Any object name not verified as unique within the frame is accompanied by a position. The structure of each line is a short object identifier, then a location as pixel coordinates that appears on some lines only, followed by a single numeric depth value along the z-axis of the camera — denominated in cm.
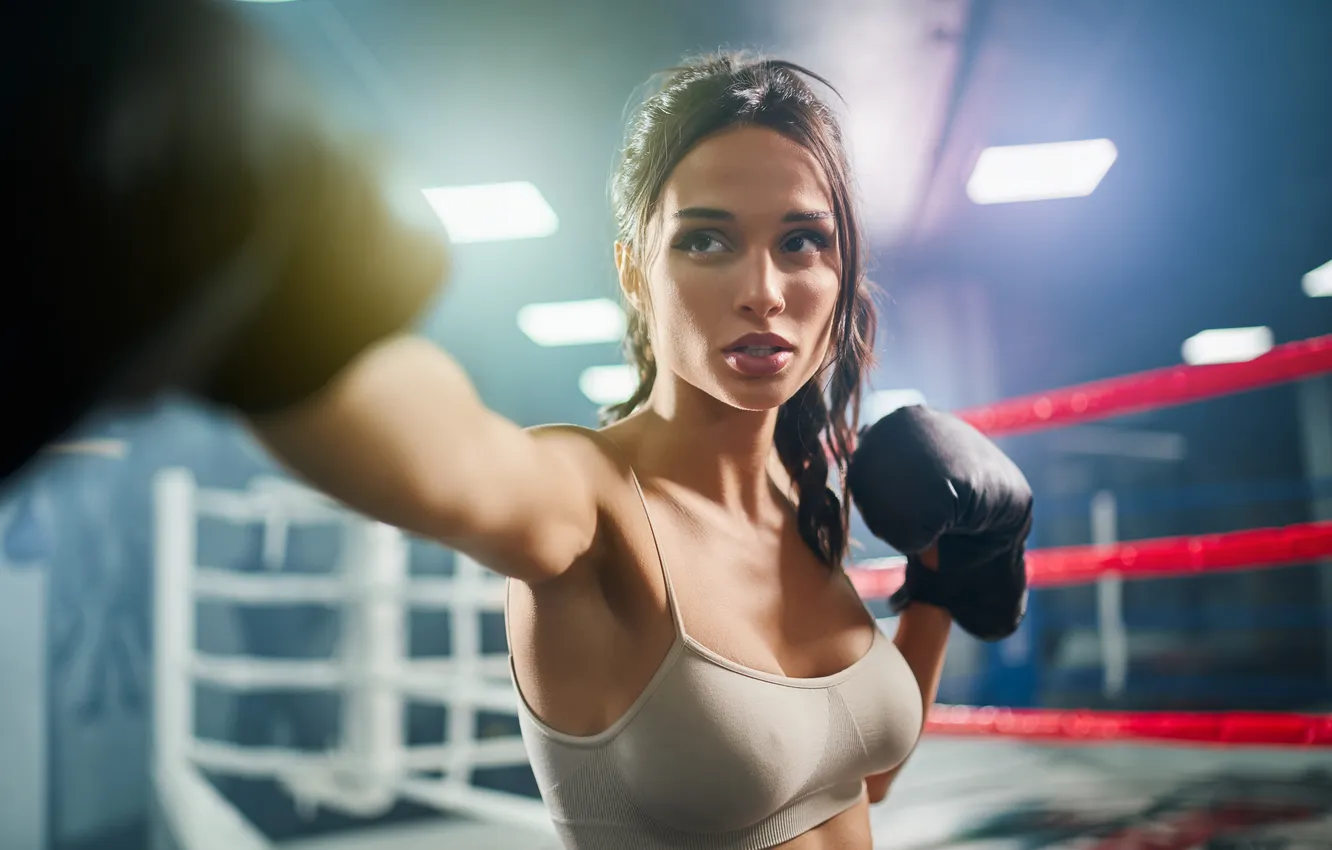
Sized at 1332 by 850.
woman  63
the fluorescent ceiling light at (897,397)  612
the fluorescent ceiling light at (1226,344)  583
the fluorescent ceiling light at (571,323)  678
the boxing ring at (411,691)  150
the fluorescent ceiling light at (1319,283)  487
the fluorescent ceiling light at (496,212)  478
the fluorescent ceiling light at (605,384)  844
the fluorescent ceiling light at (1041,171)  432
